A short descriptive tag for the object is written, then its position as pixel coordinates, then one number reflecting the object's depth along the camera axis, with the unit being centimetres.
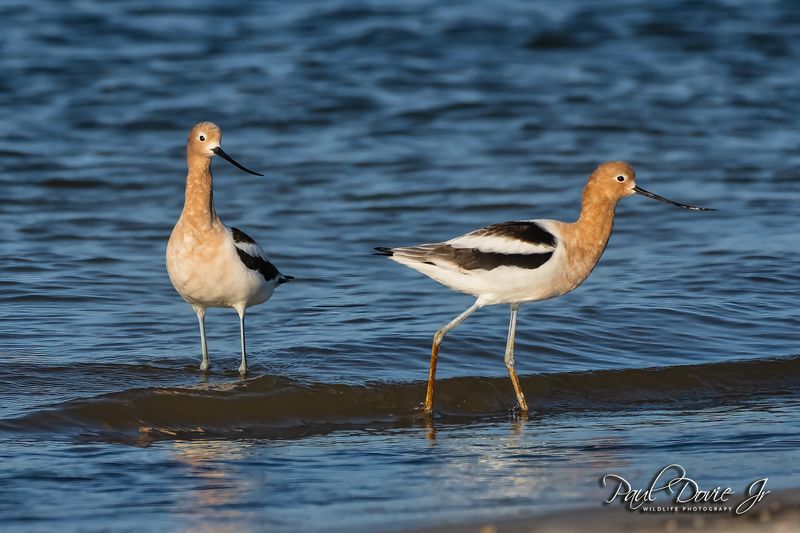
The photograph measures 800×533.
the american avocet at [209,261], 1717
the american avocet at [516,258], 1548
